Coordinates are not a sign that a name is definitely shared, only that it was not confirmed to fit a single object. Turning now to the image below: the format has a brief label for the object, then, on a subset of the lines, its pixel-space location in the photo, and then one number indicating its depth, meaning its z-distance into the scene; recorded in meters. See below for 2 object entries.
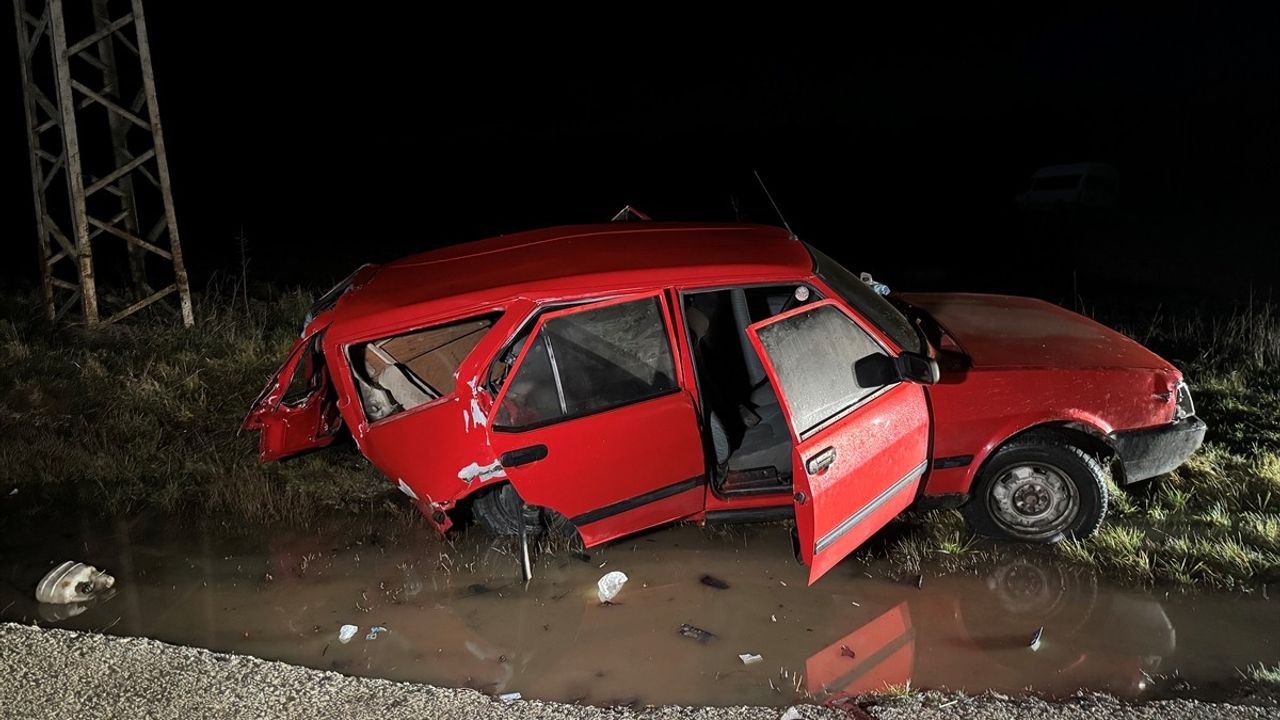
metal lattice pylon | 8.38
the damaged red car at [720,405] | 4.73
